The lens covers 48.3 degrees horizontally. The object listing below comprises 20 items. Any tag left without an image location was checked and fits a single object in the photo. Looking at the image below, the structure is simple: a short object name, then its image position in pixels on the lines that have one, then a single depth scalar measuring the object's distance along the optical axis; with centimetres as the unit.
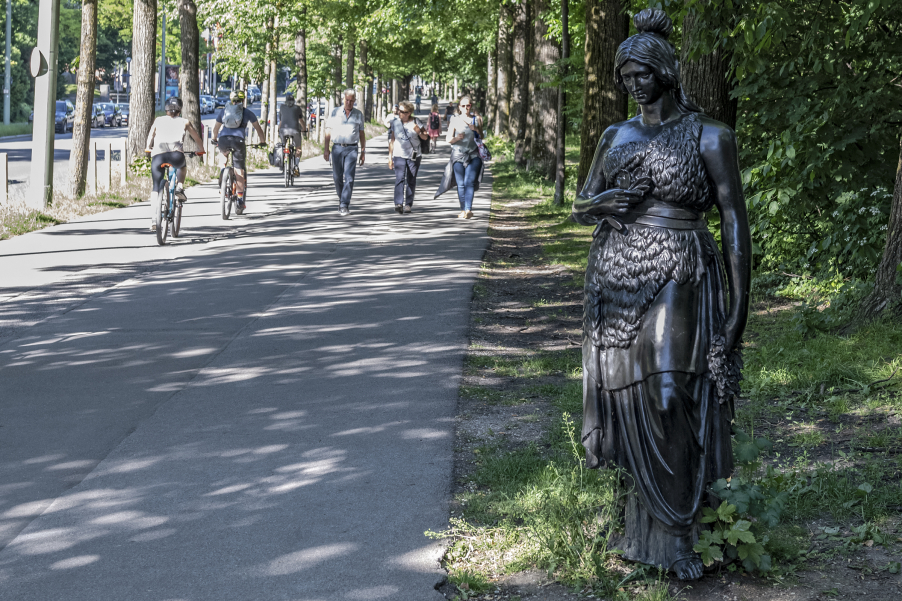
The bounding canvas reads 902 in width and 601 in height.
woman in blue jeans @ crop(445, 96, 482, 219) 1666
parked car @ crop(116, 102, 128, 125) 6319
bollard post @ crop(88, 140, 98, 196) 1898
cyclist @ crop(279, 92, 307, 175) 2372
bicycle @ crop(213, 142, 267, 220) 1628
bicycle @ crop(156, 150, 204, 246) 1323
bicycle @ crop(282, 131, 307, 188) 2295
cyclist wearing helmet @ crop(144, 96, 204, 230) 1312
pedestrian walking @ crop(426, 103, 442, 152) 4097
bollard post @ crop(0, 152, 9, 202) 1567
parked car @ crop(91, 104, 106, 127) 5816
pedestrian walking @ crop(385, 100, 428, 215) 1722
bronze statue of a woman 360
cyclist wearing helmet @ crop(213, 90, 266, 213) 1677
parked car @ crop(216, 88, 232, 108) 8481
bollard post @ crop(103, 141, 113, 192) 1947
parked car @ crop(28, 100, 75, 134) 5078
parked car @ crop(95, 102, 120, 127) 5990
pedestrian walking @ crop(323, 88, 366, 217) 1706
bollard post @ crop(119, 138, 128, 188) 2048
